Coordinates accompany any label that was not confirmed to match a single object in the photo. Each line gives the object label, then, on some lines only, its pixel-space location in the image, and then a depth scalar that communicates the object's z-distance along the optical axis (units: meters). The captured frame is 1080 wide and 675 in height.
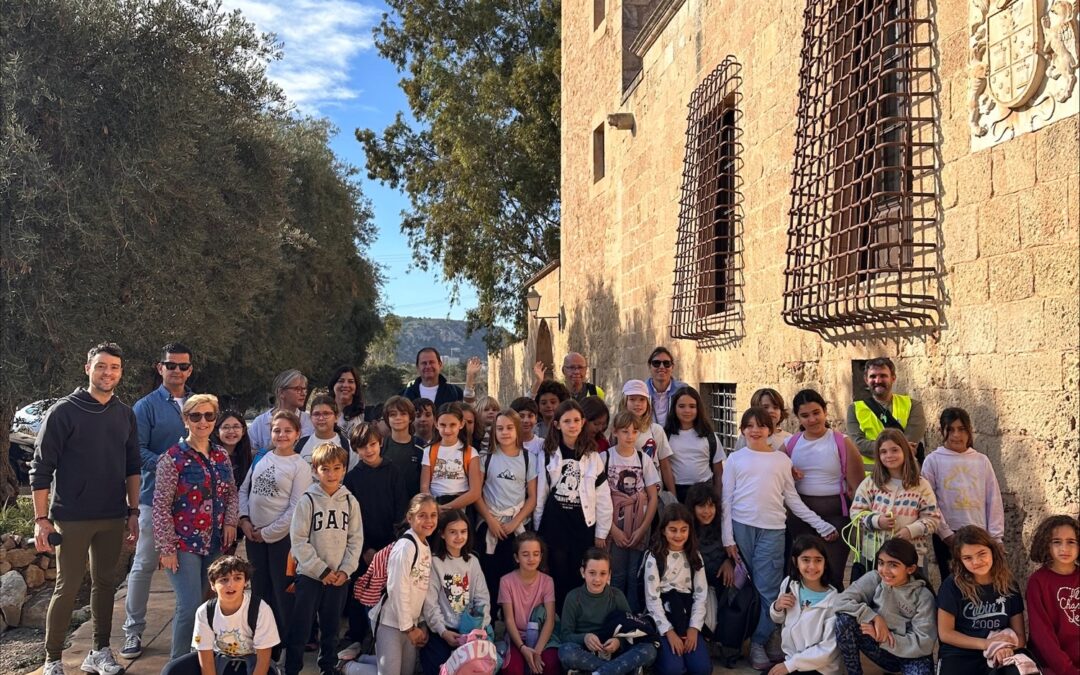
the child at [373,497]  4.80
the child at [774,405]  5.15
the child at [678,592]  4.46
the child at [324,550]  4.40
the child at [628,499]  4.95
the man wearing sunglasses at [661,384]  5.94
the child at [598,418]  5.11
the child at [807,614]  4.14
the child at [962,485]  4.06
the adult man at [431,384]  6.11
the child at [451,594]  4.38
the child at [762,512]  4.70
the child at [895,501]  4.10
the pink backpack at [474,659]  4.18
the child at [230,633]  3.90
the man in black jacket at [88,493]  4.36
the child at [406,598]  4.29
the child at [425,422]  5.45
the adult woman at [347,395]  6.09
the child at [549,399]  5.81
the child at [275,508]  4.66
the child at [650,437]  5.20
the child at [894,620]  3.98
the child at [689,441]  5.32
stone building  3.86
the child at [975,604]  3.72
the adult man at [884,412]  4.60
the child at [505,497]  4.89
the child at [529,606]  4.42
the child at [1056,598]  3.58
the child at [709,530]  4.91
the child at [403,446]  5.09
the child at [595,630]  4.32
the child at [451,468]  4.90
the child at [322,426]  5.07
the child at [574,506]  4.86
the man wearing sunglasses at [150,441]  4.72
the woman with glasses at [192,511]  4.35
